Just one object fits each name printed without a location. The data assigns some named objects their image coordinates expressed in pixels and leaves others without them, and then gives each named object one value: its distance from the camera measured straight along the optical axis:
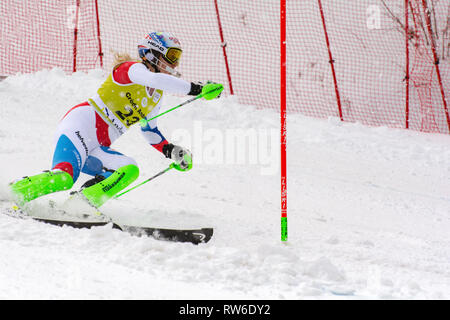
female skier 8.24
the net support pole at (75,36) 19.75
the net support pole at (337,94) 19.11
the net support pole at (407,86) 19.14
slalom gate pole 8.89
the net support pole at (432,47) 18.34
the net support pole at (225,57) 19.36
